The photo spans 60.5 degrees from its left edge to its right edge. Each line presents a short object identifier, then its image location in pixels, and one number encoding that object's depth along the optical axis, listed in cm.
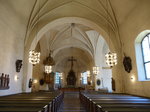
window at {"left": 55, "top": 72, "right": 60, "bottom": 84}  2591
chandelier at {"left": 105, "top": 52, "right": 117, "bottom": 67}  805
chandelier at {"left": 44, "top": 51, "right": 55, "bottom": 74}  1550
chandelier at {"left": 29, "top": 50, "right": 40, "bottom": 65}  779
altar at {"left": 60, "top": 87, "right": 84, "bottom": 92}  2308
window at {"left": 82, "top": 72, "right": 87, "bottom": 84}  2601
